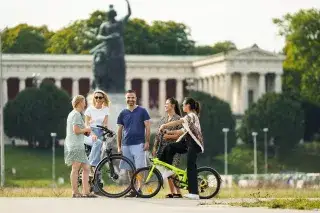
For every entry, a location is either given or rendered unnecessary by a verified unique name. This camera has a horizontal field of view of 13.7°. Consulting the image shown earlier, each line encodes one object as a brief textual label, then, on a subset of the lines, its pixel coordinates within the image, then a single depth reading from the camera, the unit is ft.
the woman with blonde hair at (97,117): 84.89
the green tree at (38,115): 362.74
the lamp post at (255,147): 303.68
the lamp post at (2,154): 206.52
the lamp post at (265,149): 316.48
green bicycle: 80.43
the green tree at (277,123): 357.20
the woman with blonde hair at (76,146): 81.30
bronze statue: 262.88
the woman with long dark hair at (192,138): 80.28
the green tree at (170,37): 501.56
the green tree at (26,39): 485.56
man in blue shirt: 83.61
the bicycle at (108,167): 81.30
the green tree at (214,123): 348.79
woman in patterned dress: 83.05
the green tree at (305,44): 392.06
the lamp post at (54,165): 280.16
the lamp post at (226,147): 305.28
